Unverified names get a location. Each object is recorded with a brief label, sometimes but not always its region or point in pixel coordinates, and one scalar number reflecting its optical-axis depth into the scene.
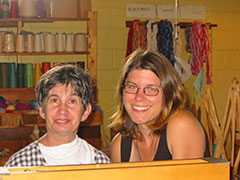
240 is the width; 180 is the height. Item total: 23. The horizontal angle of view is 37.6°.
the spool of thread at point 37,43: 3.97
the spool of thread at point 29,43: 3.94
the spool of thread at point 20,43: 3.93
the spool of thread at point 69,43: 4.03
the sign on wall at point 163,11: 4.62
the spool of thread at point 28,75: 3.96
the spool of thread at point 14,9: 3.99
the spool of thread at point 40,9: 4.01
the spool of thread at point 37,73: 4.00
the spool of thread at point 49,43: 3.97
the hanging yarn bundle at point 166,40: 4.04
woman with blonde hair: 1.54
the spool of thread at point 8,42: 3.91
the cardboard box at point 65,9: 4.03
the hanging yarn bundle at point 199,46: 4.14
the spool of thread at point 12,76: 3.96
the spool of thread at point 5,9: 3.94
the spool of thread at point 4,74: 3.93
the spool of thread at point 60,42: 4.00
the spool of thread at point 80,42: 4.04
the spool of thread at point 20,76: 3.98
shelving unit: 3.72
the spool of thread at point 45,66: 4.00
